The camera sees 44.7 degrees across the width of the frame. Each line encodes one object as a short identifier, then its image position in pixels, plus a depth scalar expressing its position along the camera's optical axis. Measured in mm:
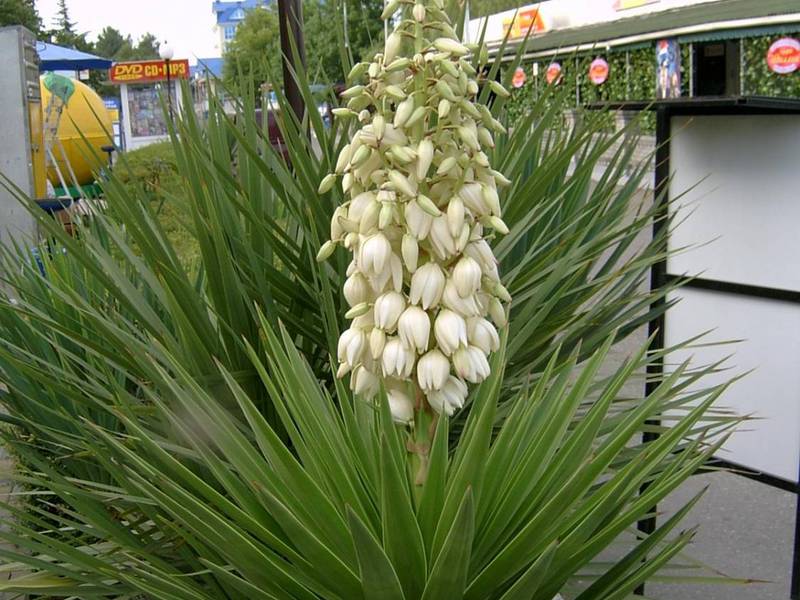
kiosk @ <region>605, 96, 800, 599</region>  3527
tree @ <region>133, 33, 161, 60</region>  117425
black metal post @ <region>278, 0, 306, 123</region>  4204
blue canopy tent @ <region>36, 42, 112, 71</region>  24188
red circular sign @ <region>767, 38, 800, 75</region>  17094
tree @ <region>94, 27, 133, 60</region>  120750
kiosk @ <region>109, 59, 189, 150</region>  35062
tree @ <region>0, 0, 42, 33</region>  40188
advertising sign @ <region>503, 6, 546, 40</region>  27161
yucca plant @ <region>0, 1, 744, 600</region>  1612
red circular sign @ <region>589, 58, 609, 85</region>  23922
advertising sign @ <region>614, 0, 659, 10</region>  22747
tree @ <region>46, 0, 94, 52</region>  72375
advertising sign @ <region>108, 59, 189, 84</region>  35200
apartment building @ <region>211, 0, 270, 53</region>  146125
